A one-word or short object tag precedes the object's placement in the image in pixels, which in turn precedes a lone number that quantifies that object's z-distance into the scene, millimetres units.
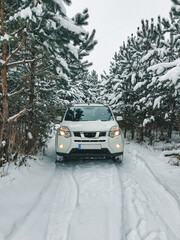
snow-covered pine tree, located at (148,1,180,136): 7219
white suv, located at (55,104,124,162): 5094
